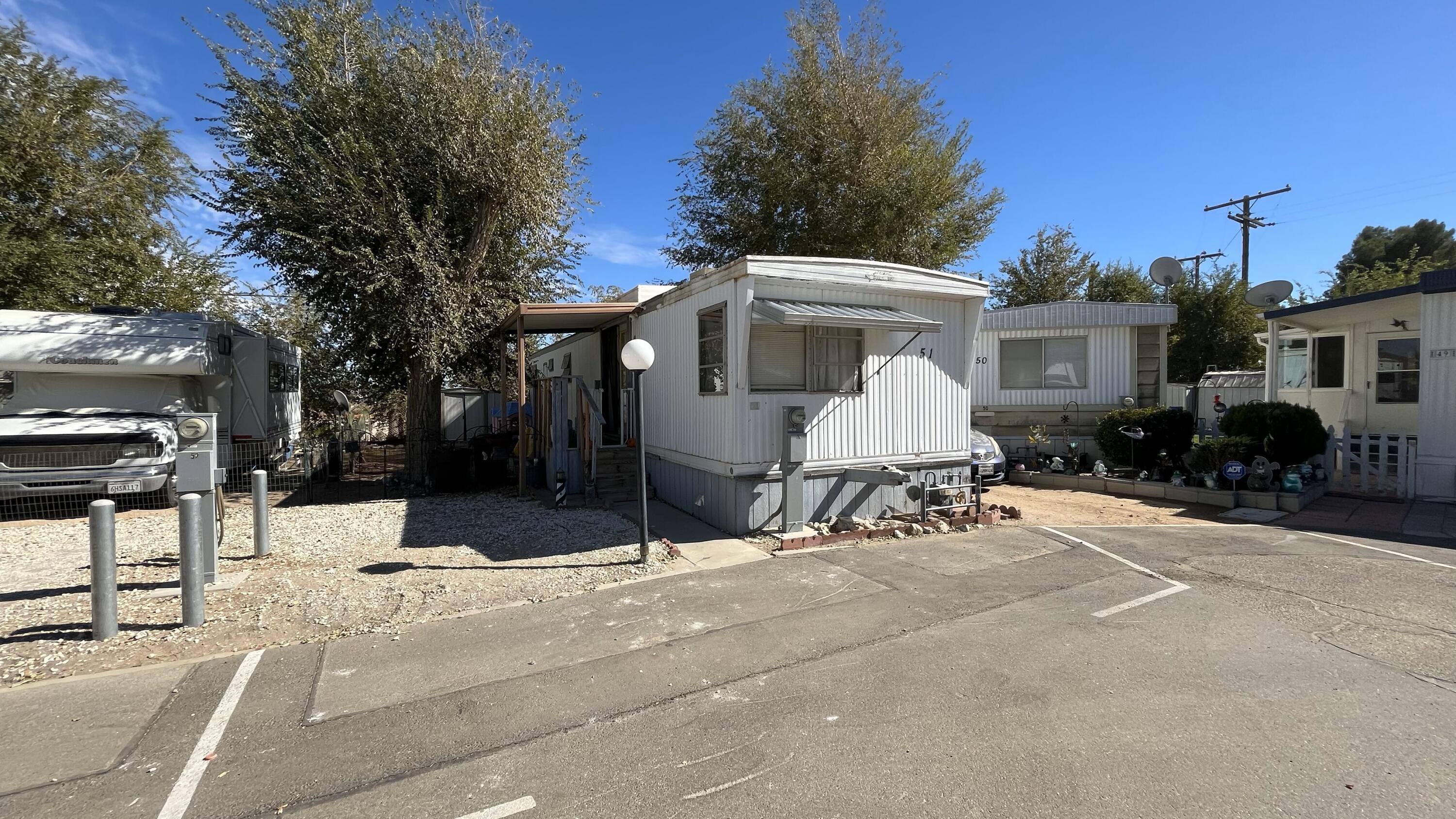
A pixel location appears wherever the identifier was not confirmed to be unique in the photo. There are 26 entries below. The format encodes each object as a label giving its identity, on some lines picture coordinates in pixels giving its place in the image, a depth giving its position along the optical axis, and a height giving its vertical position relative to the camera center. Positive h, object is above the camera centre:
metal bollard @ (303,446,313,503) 10.86 -1.31
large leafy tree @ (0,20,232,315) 11.57 +3.91
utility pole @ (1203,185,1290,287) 24.70 +6.81
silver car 11.01 -1.01
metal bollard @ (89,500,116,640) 4.30 -1.15
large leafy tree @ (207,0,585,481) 10.55 +3.84
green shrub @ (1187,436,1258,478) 9.76 -0.81
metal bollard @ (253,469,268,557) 6.48 -1.17
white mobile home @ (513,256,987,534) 7.68 +0.28
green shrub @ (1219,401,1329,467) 10.08 -0.51
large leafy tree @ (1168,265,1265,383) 22.09 +2.46
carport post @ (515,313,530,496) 10.04 +0.00
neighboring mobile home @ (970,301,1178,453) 13.43 +0.72
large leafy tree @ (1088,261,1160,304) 25.84 +4.61
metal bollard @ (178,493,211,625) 4.63 -1.14
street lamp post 6.16 +0.34
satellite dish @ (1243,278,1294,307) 12.39 +2.06
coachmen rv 8.27 +0.04
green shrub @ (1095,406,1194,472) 11.42 -0.59
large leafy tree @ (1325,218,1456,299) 26.03 +6.87
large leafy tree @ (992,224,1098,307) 27.05 +5.29
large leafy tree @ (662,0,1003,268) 16.02 +6.10
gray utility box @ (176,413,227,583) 4.88 -0.45
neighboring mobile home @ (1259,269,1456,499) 9.19 +0.62
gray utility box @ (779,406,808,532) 7.73 -0.76
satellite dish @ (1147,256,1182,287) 13.44 +2.68
